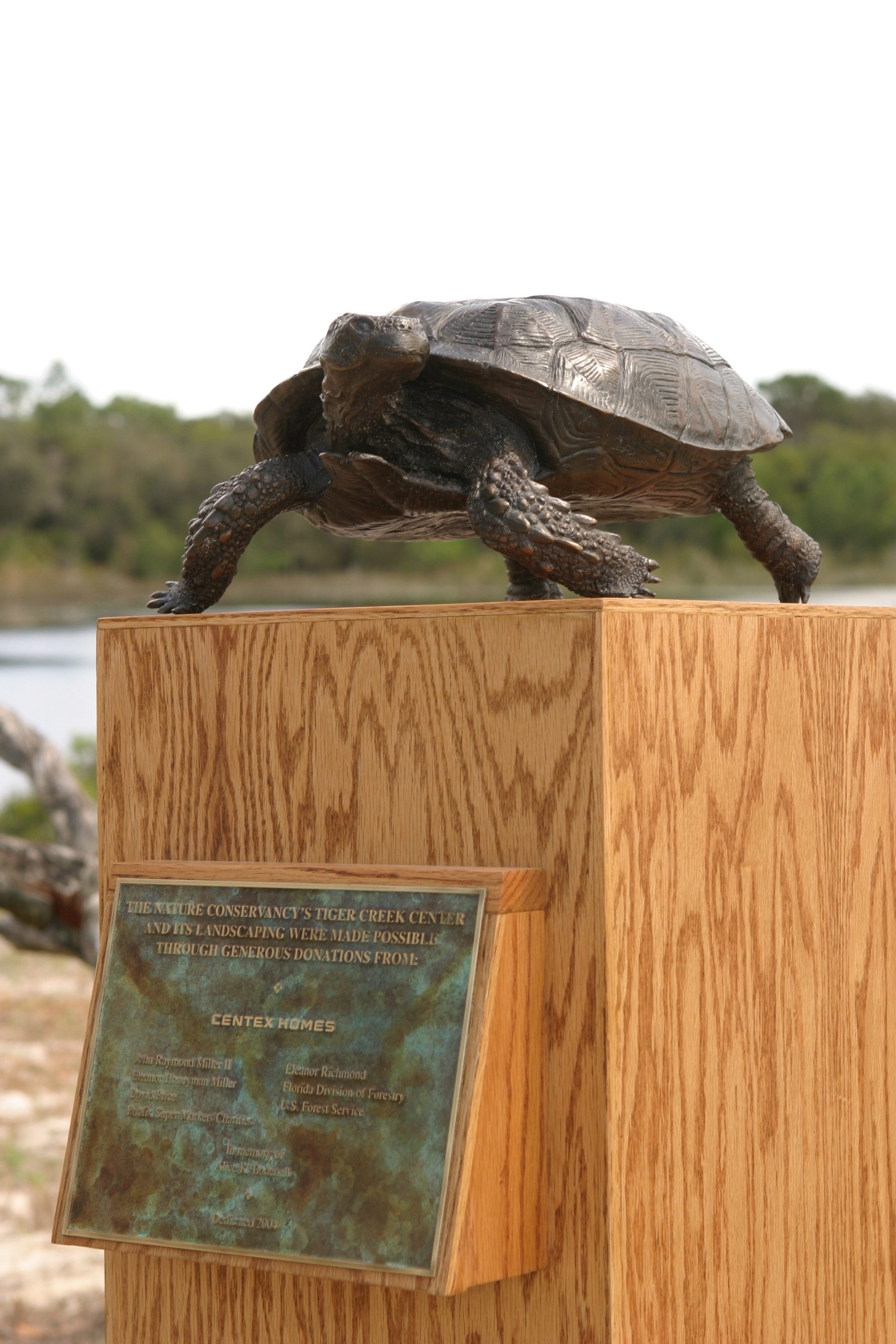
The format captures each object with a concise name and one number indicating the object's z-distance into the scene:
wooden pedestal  2.75
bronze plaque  2.62
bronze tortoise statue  3.02
